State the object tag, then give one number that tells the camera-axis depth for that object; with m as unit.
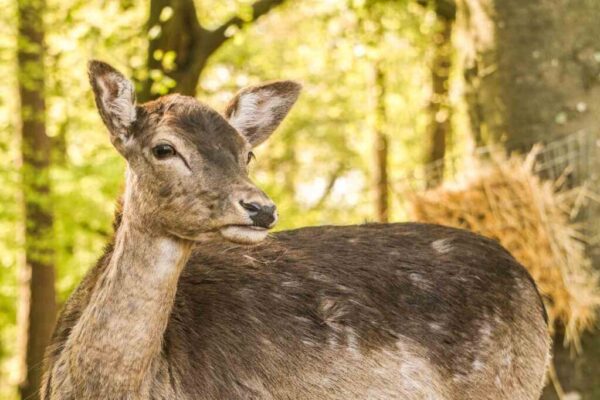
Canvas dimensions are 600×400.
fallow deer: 9.96
